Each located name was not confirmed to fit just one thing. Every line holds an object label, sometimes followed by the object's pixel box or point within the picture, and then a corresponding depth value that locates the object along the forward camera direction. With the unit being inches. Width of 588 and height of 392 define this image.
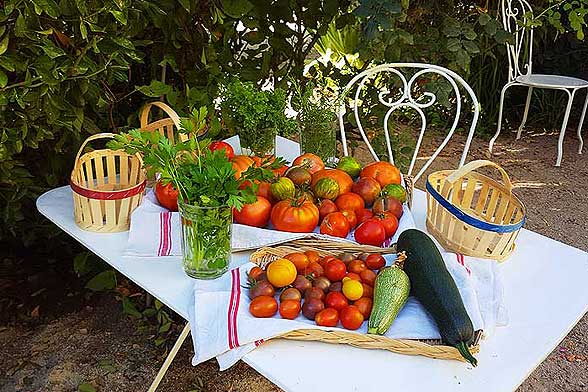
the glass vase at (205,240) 48.2
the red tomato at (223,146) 63.1
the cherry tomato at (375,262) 50.9
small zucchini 44.9
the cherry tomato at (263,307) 46.1
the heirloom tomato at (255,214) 56.4
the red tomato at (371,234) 55.2
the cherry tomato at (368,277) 48.7
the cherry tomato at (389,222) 56.6
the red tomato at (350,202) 58.2
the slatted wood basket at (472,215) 54.1
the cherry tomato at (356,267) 49.7
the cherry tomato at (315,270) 49.2
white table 42.3
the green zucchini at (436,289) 43.6
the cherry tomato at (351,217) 57.2
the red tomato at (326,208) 57.5
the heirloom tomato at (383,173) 62.5
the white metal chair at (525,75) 160.7
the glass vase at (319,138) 68.6
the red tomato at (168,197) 59.5
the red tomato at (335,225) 55.6
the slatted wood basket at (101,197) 58.4
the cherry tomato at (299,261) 50.2
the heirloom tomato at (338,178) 60.0
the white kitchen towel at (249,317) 44.4
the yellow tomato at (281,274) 48.2
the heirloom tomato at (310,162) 62.4
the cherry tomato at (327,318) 45.3
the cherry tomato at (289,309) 45.8
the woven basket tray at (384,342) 43.7
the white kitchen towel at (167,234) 54.8
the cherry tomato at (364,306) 46.5
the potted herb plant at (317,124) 68.2
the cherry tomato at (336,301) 46.4
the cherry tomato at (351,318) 45.4
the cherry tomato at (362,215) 58.4
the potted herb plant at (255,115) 63.7
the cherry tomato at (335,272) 48.9
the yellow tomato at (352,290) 47.0
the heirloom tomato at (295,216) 55.1
